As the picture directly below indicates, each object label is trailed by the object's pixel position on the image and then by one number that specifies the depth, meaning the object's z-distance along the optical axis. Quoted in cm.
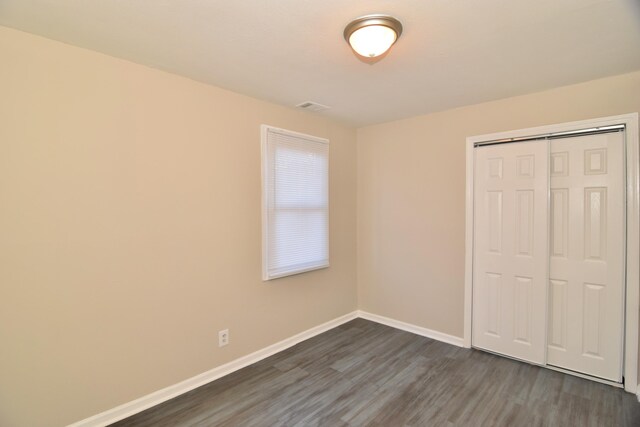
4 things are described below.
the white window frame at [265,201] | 289
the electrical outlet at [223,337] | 263
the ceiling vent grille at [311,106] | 301
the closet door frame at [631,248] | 232
